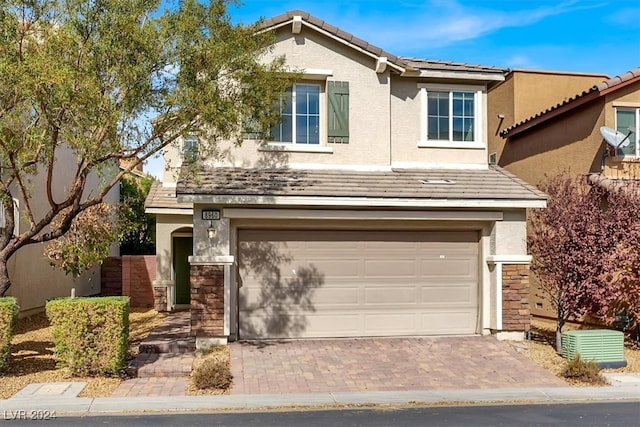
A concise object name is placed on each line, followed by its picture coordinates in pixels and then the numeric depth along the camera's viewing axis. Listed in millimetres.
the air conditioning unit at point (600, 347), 10812
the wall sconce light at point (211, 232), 11445
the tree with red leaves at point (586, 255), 11383
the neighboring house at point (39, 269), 14991
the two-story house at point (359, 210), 11625
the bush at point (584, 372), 9834
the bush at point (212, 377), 9086
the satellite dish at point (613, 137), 13922
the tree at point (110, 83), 8703
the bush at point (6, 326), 9188
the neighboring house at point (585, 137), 14430
